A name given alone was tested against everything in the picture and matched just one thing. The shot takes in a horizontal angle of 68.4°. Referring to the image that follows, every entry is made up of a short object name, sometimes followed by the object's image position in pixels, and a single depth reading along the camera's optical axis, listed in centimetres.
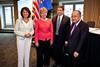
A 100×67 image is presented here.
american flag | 271
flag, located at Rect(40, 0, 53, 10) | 262
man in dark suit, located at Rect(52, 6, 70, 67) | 175
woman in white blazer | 152
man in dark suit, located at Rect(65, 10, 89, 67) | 131
